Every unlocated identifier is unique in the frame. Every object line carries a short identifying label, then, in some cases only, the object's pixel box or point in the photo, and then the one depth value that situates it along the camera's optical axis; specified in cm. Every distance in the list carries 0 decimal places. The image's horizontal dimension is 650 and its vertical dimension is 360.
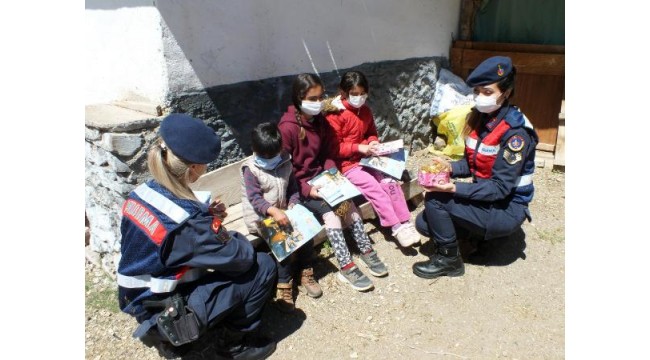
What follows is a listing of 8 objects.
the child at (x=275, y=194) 313
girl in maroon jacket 354
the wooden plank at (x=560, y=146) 569
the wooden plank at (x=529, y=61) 572
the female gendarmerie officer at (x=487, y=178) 334
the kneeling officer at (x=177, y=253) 234
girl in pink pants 393
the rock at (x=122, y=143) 313
